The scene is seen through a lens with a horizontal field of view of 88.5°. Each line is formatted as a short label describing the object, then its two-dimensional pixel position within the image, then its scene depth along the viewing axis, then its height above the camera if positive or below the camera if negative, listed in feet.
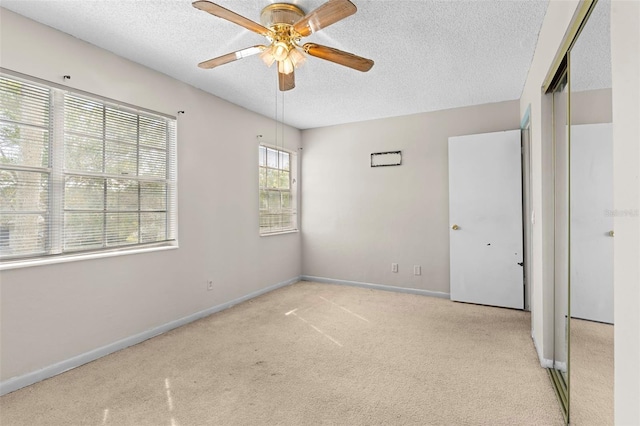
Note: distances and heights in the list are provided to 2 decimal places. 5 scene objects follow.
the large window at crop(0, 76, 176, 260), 7.30 +1.08
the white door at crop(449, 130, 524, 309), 12.67 -0.19
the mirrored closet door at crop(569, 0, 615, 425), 3.86 -0.11
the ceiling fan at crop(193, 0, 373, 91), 5.91 +3.54
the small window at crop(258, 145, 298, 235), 15.31 +1.22
